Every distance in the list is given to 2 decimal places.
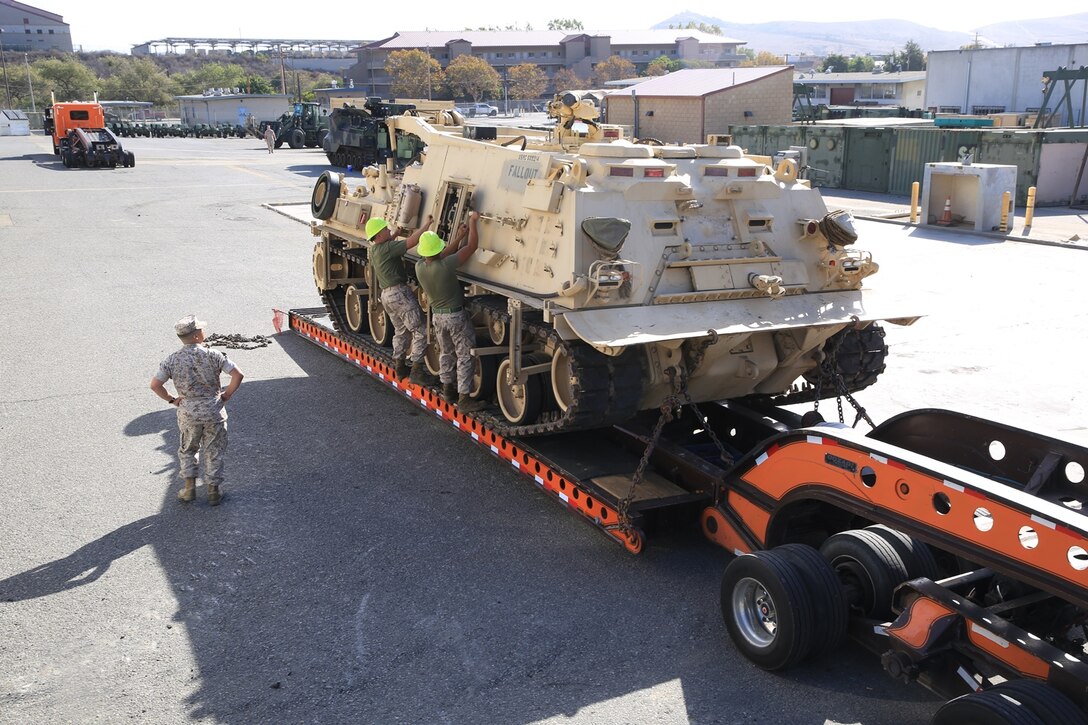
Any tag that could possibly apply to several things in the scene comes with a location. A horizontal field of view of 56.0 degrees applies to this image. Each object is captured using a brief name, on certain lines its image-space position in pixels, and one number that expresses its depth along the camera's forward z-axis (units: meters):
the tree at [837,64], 122.50
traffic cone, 22.11
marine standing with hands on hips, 7.72
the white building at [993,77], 44.75
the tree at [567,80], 95.88
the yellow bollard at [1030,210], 21.36
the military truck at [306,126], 45.16
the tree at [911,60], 118.88
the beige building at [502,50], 102.19
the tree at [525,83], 90.56
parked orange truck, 38.81
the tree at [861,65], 126.69
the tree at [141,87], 96.62
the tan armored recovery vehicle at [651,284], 7.44
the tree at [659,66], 102.62
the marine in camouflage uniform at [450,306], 8.61
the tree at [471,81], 84.88
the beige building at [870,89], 75.81
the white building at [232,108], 75.19
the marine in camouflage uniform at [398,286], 9.58
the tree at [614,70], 101.12
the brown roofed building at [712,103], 39.44
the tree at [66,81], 90.00
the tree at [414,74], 84.31
